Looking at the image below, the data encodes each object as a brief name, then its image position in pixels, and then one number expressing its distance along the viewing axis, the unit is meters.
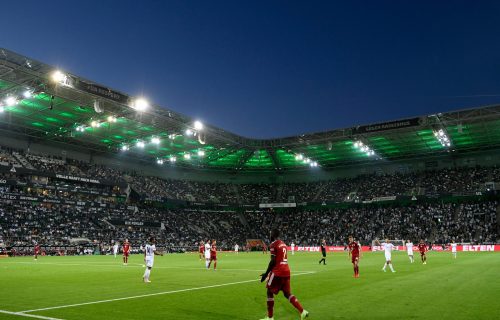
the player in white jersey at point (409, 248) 34.83
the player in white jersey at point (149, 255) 19.93
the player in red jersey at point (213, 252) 29.03
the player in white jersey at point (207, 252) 30.10
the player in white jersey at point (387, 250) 24.88
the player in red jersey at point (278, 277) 10.17
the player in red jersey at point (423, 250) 32.87
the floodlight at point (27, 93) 43.01
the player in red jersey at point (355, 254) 21.72
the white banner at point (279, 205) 85.12
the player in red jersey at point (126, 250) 35.78
